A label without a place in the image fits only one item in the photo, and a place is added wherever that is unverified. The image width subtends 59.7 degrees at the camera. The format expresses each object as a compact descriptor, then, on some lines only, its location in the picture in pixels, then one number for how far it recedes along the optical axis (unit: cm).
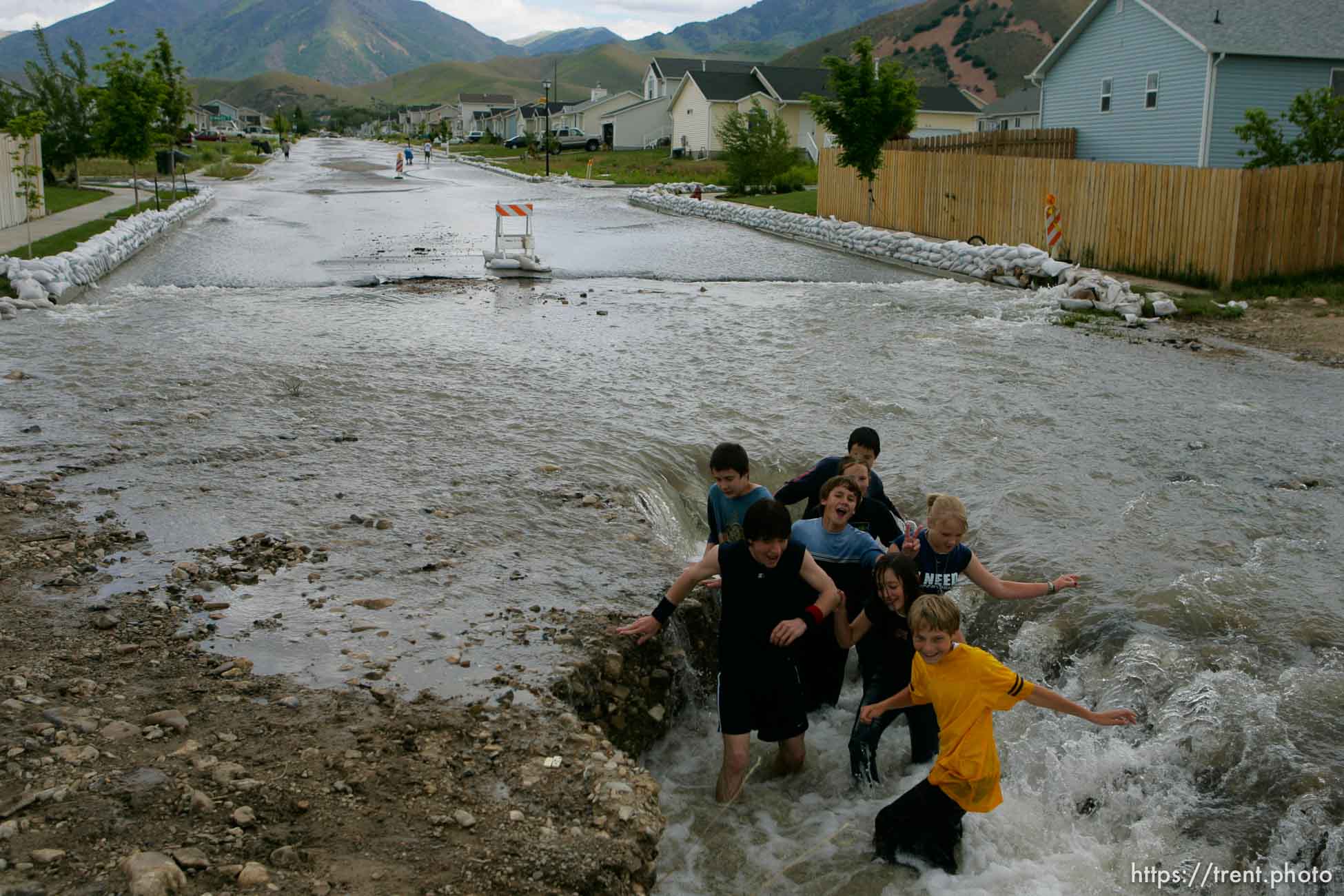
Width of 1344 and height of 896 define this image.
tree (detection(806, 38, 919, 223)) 2844
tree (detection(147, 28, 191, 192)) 3712
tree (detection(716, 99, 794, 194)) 4328
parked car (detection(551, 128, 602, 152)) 8681
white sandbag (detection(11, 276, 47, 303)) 1705
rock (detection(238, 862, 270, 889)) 419
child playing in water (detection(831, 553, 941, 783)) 543
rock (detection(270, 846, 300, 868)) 435
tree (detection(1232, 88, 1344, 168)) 2073
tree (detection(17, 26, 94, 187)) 4022
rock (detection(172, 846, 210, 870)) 424
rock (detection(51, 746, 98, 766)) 489
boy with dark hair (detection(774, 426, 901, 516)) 668
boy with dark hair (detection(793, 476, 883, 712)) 593
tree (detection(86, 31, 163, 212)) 2911
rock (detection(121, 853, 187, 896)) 404
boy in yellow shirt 491
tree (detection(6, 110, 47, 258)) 2209
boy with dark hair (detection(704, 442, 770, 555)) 615
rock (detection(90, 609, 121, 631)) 628
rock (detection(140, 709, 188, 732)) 525
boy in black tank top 543
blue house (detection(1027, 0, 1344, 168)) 2933
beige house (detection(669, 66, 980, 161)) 6725
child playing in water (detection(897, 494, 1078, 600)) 582
